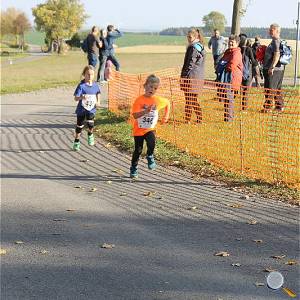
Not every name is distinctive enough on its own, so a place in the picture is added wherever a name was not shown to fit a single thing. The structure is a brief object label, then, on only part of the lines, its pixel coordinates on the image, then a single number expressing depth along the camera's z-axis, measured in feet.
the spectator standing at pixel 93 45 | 73.77
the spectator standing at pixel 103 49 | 76.16
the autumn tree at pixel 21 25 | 399.85
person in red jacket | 46.06
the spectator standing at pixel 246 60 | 52.65
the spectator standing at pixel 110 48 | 75.51
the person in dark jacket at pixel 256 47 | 56.83
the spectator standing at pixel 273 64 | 48.91
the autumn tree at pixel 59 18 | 309.83
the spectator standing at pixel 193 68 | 42.73
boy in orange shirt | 32.09
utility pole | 66.06
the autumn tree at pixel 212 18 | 235.07
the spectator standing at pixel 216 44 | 80.48
